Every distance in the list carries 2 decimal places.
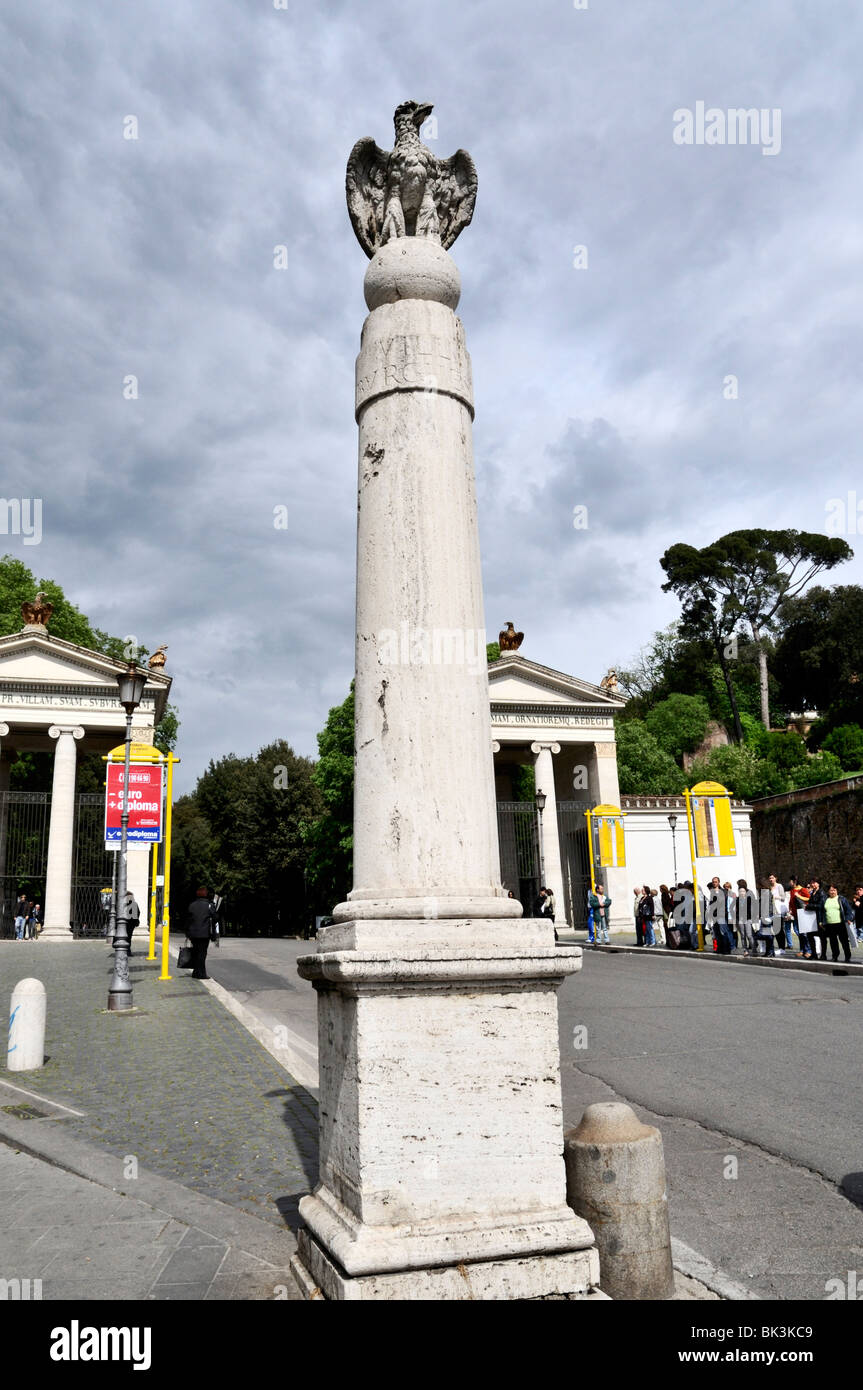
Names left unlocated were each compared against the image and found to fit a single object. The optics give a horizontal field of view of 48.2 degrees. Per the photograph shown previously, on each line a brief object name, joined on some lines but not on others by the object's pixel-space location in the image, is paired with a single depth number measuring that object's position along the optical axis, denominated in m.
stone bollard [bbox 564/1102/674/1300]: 3.65
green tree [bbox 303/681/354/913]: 42.78
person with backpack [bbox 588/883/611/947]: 31.55
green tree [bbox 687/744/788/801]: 49.12
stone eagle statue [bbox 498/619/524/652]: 45.59
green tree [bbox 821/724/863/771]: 46.41
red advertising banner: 17.62
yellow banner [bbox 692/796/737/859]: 26.14
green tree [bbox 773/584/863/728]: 53.97
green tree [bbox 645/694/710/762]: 59.94
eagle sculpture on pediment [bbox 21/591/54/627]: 38.69
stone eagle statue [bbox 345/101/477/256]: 4.74
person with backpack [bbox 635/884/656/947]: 29.12
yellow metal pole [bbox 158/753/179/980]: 19.34
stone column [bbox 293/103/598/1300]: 3.20
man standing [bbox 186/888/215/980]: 18.00
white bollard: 8.92
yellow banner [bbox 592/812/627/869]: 32.09
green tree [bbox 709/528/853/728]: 65.94
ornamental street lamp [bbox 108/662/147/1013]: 13.70
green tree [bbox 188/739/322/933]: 53.31
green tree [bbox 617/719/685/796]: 53.97
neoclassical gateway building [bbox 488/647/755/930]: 42.69
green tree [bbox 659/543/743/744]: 65.56
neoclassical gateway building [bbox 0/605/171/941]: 37.03
